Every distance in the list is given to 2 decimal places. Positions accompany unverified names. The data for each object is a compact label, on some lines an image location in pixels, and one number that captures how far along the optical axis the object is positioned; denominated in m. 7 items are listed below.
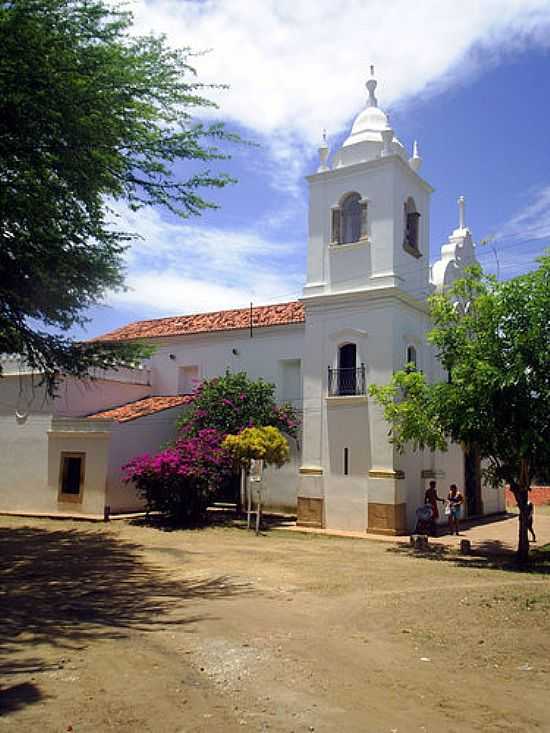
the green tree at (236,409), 19.34
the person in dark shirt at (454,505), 17.41
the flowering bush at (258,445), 17.00
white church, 17.59
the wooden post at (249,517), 17.11
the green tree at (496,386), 12.23
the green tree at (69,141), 8.34
